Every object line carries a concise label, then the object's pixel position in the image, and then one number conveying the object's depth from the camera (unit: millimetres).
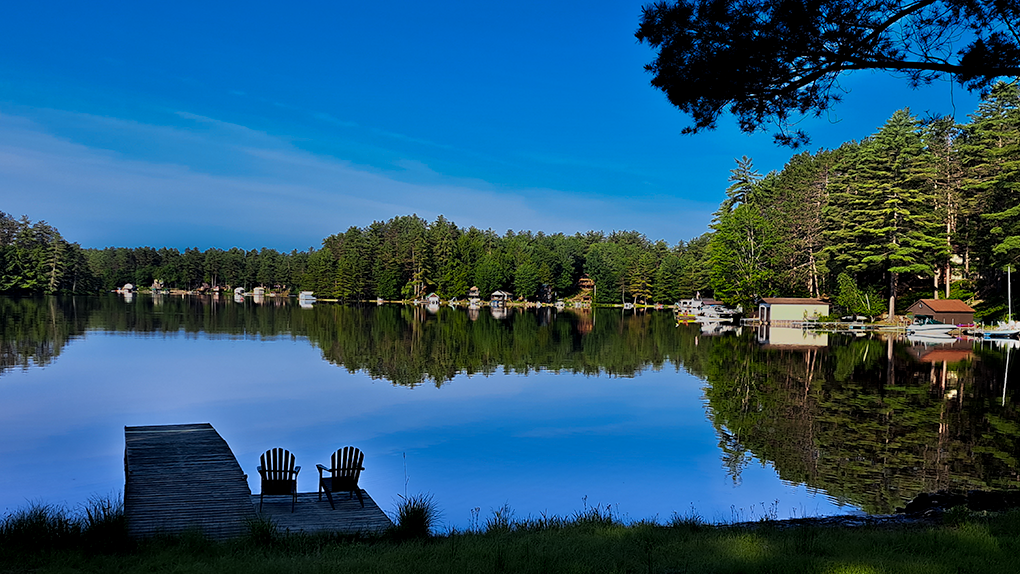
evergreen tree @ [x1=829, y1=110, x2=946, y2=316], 47594
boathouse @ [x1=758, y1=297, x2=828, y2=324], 52438
